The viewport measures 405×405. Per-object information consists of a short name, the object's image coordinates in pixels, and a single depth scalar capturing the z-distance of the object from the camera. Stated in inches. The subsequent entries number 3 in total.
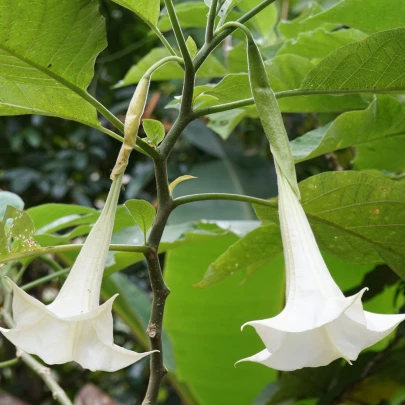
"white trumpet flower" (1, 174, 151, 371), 20.1
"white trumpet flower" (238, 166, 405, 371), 18.6
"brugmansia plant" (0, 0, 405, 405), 20.2
